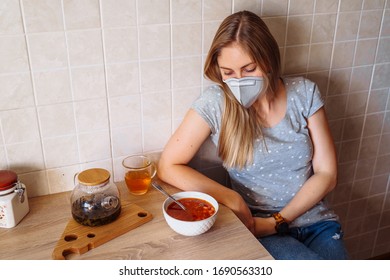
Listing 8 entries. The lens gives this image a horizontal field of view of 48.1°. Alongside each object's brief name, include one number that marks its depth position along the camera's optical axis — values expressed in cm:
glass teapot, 116
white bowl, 110
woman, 127
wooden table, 107
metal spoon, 118
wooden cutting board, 108
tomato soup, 115
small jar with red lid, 115
